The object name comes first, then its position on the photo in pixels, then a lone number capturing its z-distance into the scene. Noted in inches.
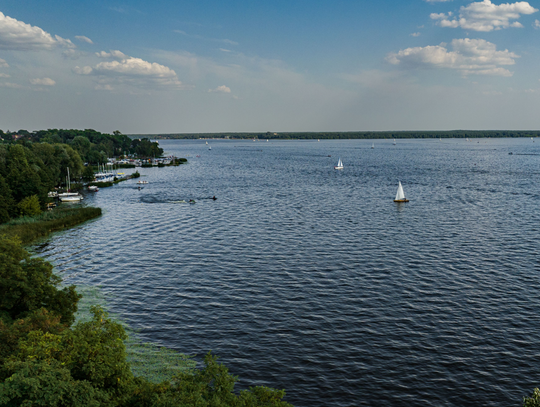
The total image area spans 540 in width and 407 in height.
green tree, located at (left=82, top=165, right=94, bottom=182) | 6648.6
